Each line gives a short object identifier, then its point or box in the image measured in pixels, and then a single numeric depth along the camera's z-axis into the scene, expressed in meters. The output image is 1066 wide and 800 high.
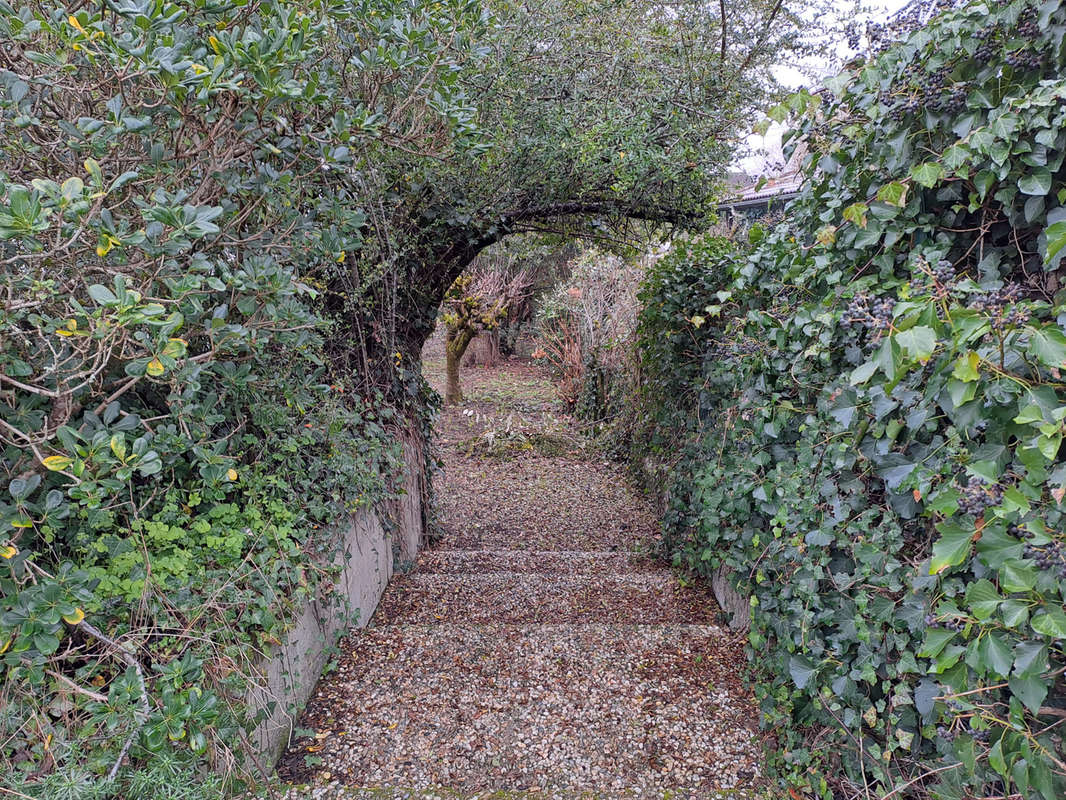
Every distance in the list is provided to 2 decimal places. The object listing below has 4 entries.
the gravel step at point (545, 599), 3.37
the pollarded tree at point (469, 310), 9.78
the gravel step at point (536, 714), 2.05
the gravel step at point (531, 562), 4.23
